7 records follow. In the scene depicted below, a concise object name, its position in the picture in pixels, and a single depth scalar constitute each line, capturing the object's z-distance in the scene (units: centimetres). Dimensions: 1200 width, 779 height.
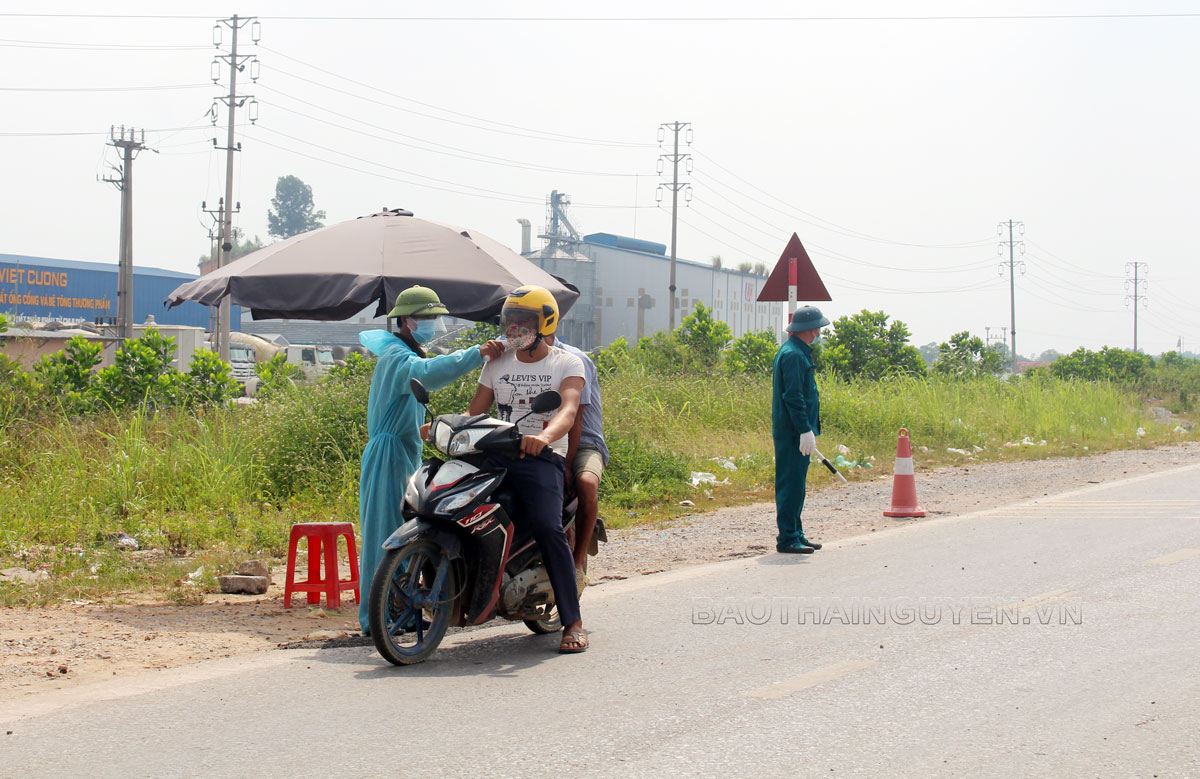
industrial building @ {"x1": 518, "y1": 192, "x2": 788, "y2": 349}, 7606
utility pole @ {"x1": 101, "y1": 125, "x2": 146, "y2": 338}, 3916
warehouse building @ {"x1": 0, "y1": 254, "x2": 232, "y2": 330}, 6619
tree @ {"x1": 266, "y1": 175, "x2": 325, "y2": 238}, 14300
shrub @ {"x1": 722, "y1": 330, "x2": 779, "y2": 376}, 2570
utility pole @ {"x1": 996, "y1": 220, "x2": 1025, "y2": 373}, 7826
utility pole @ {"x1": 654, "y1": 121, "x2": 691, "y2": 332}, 5616
